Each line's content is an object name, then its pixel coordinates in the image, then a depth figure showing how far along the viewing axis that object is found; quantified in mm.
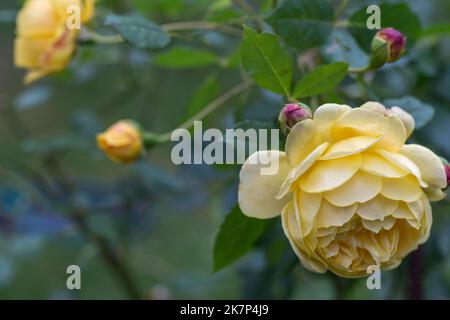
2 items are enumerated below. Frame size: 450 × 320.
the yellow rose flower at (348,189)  466
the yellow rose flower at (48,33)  617
